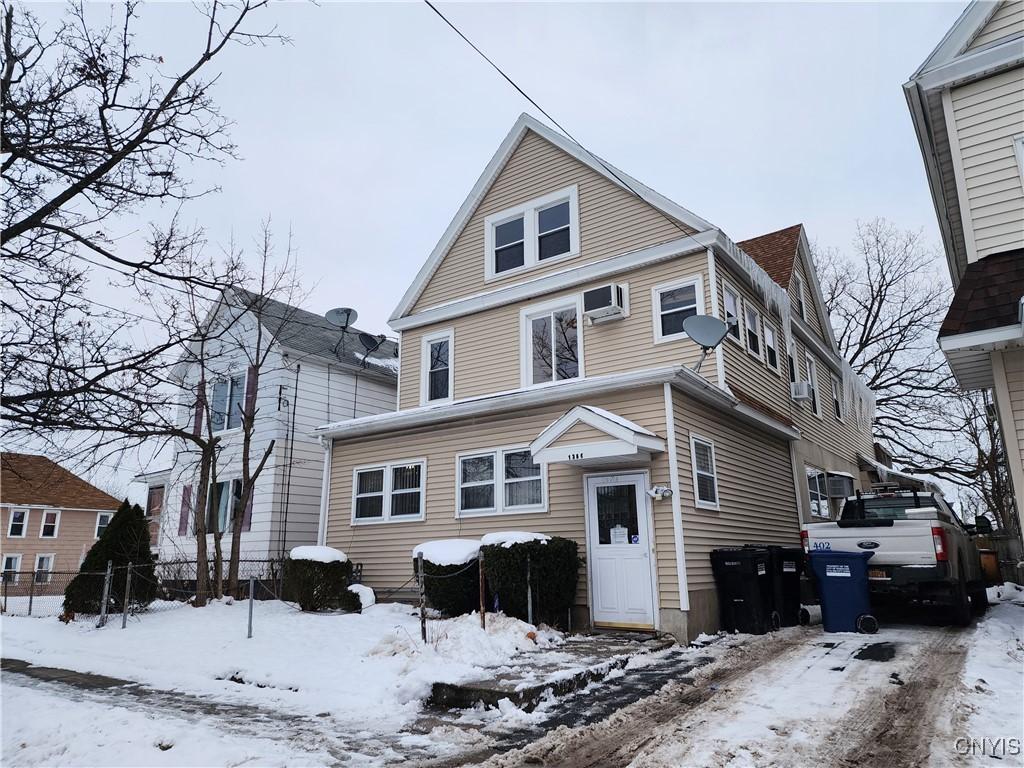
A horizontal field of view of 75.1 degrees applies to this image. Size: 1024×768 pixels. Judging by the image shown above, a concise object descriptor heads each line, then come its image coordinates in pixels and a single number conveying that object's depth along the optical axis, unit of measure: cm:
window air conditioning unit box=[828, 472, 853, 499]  1709
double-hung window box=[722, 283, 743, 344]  1200
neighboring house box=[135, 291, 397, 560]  1557
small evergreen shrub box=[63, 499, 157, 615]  1199
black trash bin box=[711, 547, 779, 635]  952
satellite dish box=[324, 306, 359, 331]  1638
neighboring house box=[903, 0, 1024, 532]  740
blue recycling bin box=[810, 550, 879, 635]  905
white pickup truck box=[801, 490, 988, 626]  896
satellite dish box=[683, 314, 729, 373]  1054
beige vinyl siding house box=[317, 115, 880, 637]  967
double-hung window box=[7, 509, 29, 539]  2756
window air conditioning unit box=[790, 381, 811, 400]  1509
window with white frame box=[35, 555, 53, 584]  2829
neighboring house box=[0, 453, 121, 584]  2752
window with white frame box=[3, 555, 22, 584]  2745
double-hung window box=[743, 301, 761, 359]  1323
